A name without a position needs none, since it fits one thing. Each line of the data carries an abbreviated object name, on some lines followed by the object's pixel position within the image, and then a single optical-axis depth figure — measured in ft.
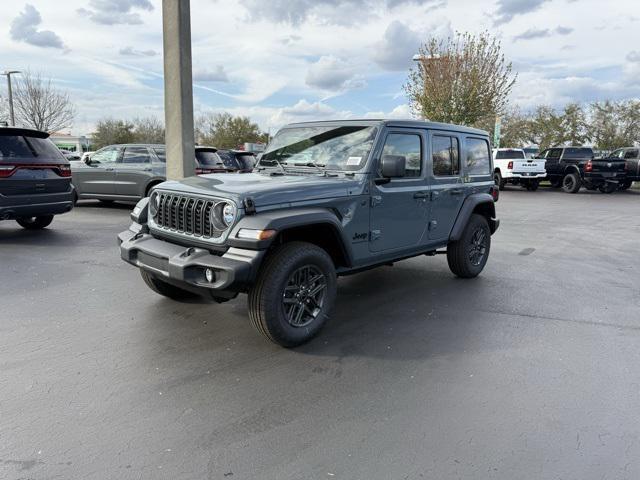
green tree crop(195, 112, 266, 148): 207.41
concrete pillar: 35.14
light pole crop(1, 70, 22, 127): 114.02
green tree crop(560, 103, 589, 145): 138.92
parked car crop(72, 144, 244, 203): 40.83
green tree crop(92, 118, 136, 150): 184.14
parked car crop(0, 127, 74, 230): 25.70
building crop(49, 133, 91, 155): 251.35
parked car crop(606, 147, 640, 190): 71.00
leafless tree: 129.70
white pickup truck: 73.46
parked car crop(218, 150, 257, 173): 48.39
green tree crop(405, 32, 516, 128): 79.41
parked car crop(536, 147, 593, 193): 74.08
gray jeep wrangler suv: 12.37
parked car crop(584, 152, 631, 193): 70.28
